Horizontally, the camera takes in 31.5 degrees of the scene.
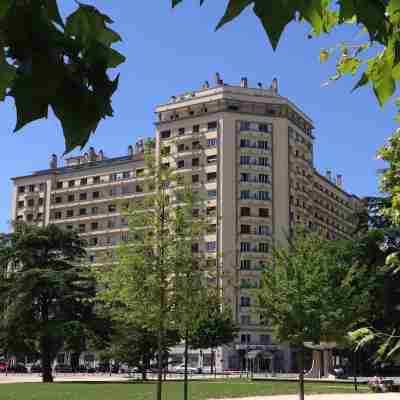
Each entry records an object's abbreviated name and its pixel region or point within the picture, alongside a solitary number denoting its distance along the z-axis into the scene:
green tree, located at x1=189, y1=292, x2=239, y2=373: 66.31
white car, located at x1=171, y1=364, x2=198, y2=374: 81.36
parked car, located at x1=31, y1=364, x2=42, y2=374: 88.25
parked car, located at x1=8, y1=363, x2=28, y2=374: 87.38
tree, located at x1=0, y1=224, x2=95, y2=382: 49.38
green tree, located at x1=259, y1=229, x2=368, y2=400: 24.06
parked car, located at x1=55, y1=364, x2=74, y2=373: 89.24
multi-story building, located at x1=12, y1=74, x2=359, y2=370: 86.56
